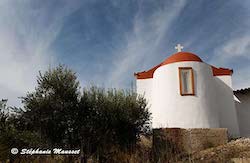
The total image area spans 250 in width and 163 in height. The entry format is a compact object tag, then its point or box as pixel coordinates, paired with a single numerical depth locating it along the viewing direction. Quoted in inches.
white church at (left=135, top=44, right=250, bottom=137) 379.6
